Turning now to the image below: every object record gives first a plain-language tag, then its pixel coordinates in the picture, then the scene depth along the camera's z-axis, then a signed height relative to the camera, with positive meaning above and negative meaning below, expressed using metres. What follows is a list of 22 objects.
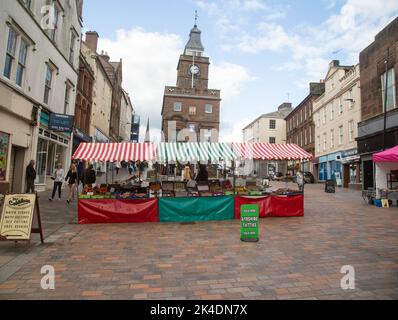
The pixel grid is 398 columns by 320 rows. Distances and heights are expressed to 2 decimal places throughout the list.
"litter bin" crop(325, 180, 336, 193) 20.66 -0.14
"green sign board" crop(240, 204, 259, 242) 6.69 -1.10
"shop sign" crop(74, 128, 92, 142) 20.98 +3.27
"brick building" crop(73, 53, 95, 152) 21.50 +6.15
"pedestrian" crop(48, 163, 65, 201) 12.98 -0.11
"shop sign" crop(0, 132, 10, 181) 11.59 +0.88
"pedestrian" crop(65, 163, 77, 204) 12.96 -0.13
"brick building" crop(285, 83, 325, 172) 38.16 +9.40
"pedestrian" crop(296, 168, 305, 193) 18.58 +0.35
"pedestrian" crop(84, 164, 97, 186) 13.44 +0.00
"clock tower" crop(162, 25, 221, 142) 46.97 +12.15
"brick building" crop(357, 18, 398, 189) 17.29 +6.06
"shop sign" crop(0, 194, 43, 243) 5.84 -0.96
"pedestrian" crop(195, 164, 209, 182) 13.38 +0.23
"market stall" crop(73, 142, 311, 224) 9.24 -0.54
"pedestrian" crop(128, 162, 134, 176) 33.59 +1.15
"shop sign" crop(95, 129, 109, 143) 27.55 +4.31
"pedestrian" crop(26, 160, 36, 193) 12.27 -0.10
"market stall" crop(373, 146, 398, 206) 13.62 +0.30
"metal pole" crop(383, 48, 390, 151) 16.51 +4.48
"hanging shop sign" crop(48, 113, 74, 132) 15.84 +3.05
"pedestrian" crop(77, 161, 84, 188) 14.68 +0.36
